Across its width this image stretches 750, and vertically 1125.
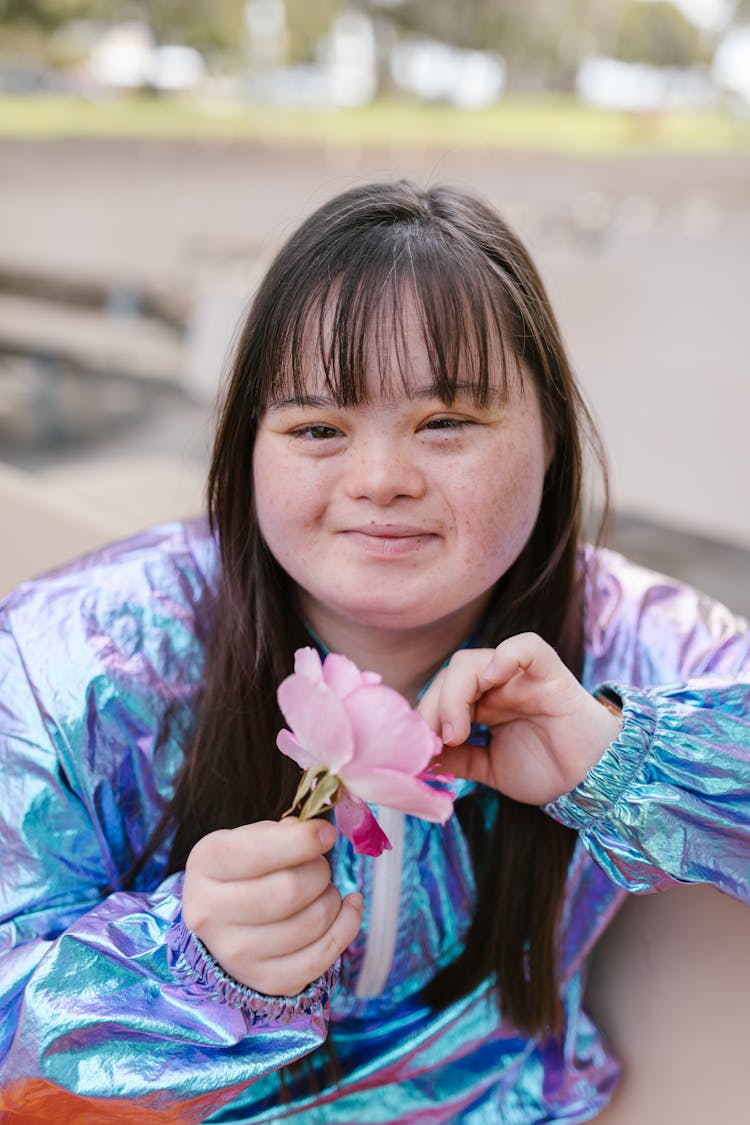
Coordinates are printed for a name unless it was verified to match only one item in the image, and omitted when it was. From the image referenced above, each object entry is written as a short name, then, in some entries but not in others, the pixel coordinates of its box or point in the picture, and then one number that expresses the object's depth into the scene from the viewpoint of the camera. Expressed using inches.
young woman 29.2
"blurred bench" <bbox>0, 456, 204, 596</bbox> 54.2
